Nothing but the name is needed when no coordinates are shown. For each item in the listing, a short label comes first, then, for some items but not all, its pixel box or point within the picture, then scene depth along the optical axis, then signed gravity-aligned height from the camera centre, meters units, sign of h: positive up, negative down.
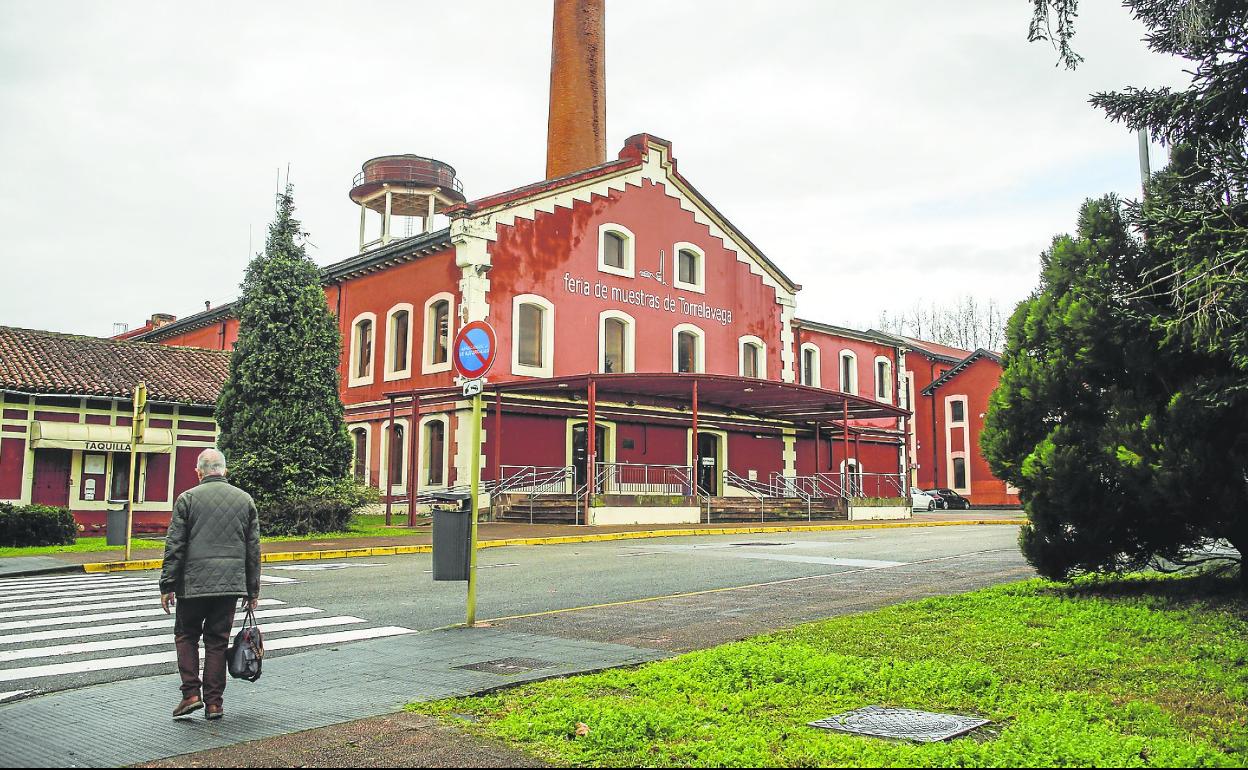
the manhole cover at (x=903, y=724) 5.13 -1.19
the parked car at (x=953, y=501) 52.72 -0.03
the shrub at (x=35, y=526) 19.50 -0.50
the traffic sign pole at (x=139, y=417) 16.53 +1.41
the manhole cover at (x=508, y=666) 7.07 -1.19
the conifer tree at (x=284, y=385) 22.45 +2.72
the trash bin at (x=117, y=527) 19.00 -0.50
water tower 38.56 +12.19
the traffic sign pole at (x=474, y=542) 9.12 -0.39
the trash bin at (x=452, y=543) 9.38 -0.40
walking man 5.95 -0.45
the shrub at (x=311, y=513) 21.59 -0.27
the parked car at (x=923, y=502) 48.09 -0.08
